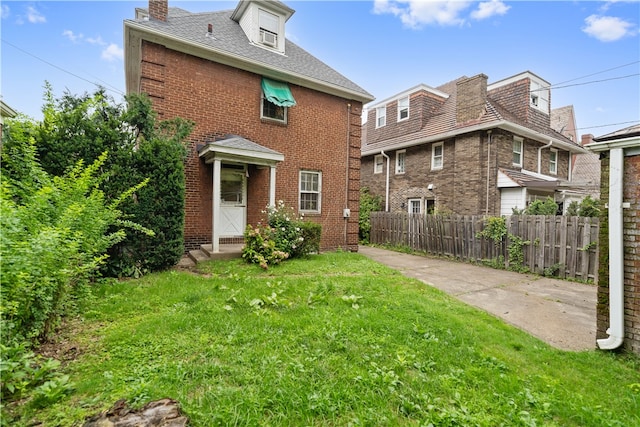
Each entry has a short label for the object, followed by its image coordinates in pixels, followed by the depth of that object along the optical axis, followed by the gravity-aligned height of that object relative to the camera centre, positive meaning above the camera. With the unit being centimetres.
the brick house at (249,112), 783 +310
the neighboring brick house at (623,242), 344 -30
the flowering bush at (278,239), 716 -75
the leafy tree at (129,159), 523 +95
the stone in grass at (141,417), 185 -136
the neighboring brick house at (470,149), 1239 +319
